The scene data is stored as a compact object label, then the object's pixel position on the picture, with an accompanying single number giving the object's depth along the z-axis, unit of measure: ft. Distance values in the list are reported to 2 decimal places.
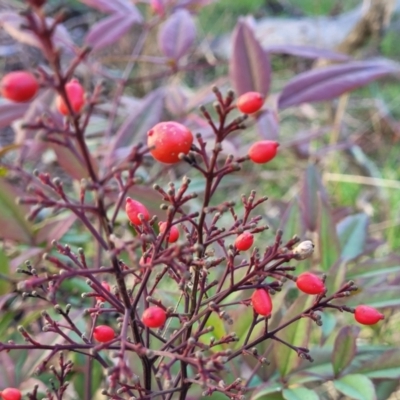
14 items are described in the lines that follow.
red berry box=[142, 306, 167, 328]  1.20
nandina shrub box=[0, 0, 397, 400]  1.17
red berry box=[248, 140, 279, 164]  1.25
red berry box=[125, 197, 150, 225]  1.25
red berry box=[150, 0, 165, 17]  2.32
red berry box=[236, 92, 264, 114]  1.28
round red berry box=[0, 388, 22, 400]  1.25
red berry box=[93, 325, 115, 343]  1.24
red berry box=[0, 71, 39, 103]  1.13
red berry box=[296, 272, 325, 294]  1.25
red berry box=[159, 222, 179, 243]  1.28
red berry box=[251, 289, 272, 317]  1.23
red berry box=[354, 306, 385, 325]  1.27
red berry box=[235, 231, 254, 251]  1.26
